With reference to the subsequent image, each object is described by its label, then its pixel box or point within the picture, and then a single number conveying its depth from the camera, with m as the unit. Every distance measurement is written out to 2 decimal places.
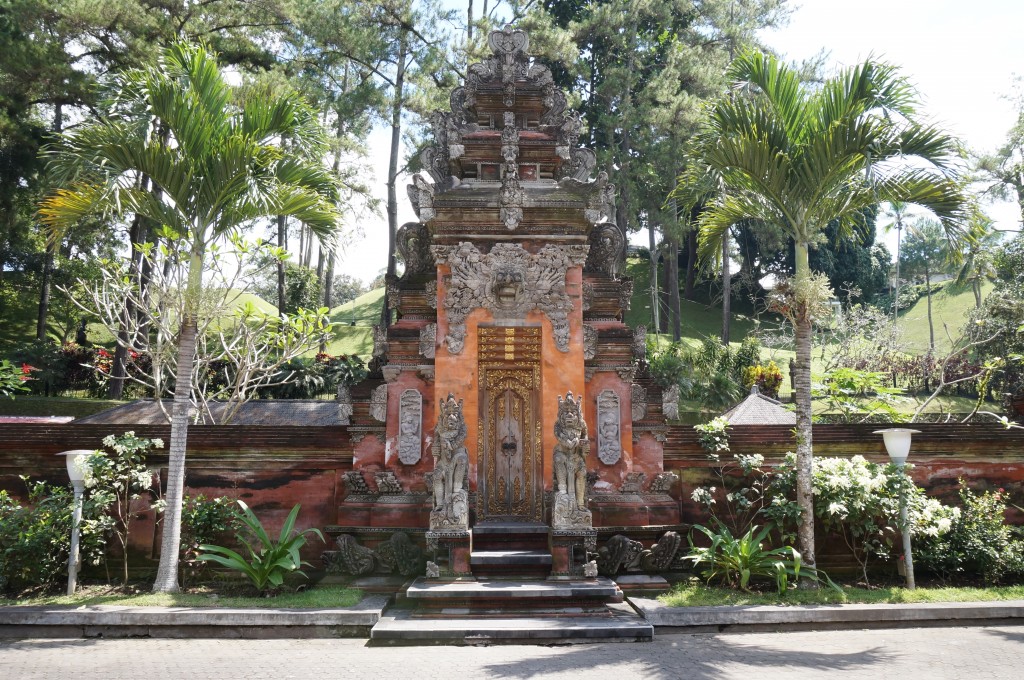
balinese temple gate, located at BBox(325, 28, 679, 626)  9.38
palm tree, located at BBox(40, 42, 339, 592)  8.65
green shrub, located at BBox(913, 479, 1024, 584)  9.07
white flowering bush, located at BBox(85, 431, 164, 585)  8.68
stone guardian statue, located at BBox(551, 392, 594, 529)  8.63
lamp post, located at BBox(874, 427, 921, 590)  8.76
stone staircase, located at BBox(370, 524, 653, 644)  7.29
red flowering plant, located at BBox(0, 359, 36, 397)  13.31
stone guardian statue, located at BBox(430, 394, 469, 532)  8.52
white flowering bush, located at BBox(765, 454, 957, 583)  8.78
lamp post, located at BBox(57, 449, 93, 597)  8.29
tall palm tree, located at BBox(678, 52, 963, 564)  8.77
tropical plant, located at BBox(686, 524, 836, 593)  8.48
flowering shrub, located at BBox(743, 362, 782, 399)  24.52
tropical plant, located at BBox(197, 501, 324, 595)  8.48
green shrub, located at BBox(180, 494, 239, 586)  9.02
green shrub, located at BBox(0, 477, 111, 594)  8.41
